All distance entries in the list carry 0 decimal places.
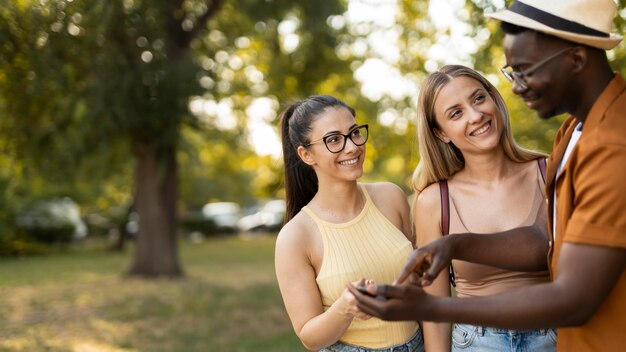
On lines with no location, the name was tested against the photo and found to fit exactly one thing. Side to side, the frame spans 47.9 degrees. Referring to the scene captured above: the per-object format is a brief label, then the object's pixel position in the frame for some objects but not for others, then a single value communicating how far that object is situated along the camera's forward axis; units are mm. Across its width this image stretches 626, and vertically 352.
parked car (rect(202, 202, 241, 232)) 38125
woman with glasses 3039
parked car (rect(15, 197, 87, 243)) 27188
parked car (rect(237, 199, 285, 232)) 40250
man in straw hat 1740
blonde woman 2820
